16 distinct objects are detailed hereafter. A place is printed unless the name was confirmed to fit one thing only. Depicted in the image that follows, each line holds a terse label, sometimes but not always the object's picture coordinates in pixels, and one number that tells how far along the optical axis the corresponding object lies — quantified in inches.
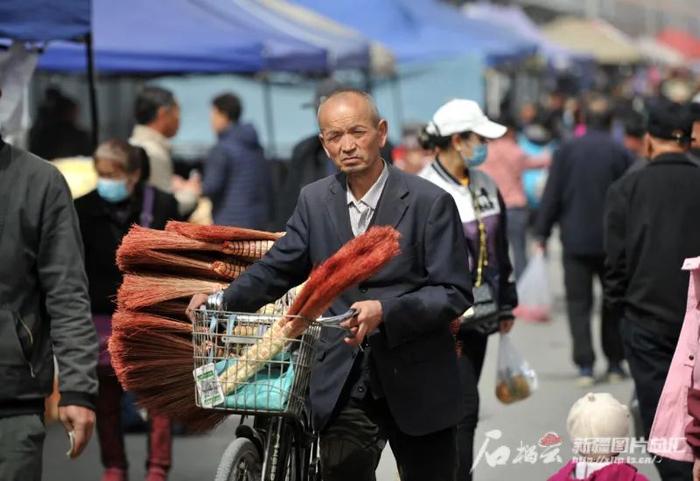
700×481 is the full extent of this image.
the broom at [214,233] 407.8
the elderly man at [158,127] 767.1
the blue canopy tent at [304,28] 1112.2
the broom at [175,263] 400.8
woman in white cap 520.1
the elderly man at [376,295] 372.8
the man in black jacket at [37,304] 348.5
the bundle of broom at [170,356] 358.0
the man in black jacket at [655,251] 503.5
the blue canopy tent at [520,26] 2354.5
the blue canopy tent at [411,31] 1674.5
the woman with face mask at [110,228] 584.1
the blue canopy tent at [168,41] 1018.1
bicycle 358.3
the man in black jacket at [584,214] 899.4
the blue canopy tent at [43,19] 606.9
